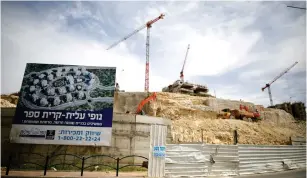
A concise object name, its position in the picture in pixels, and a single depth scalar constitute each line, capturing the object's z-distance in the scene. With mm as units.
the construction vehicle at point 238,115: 39750
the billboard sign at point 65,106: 15588
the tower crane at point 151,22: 65281
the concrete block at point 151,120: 18084
